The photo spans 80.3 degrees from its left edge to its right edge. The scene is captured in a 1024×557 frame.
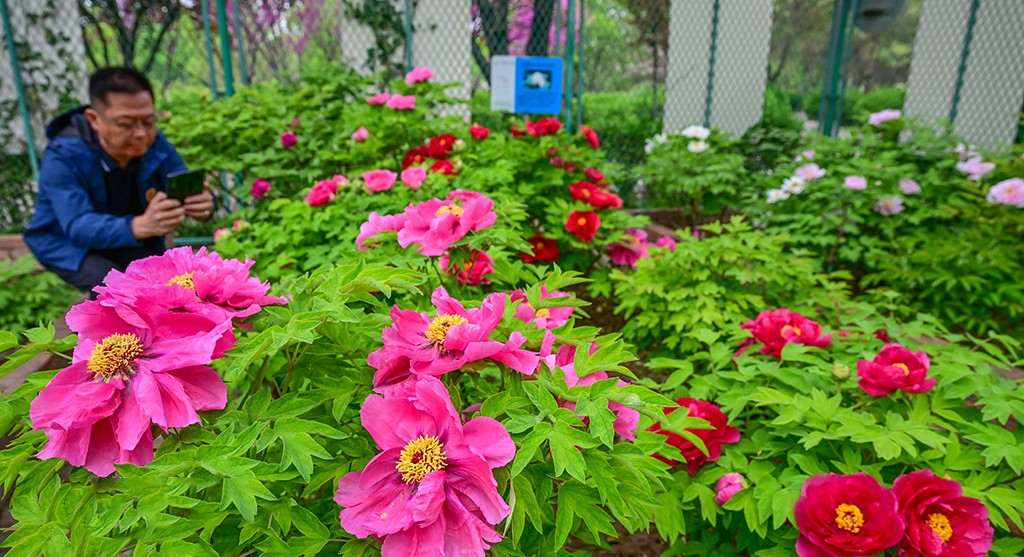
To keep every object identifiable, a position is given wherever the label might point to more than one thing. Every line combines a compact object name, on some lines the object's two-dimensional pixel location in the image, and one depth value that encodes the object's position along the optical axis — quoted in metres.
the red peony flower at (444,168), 2.39
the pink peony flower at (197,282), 0.73
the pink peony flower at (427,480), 0.64
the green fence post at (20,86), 4.42
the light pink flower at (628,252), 2.73
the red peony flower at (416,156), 2.67
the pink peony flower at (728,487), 1.17
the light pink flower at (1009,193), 2.89
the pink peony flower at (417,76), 3.03
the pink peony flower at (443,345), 0.74
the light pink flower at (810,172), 3.63
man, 2.42
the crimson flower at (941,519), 1.00
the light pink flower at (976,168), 3.22
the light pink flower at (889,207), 3.27
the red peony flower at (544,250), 2.59
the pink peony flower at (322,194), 2.06
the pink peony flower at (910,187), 3.35
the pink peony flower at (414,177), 2.04
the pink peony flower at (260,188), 2.83
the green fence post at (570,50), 4.82
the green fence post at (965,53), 4.84
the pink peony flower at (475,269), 1.19
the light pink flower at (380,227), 1.13
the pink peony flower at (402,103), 2.83
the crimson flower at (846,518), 0.99
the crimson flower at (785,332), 1.49
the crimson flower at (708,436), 1.25
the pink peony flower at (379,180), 2.08
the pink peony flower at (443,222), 1.02
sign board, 3.53
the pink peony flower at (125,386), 0.65
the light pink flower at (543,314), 0.90
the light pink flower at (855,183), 3.26
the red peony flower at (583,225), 2.51
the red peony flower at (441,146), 2.62
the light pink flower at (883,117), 3.93
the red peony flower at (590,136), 3.02
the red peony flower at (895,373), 1.22
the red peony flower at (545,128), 2.84
